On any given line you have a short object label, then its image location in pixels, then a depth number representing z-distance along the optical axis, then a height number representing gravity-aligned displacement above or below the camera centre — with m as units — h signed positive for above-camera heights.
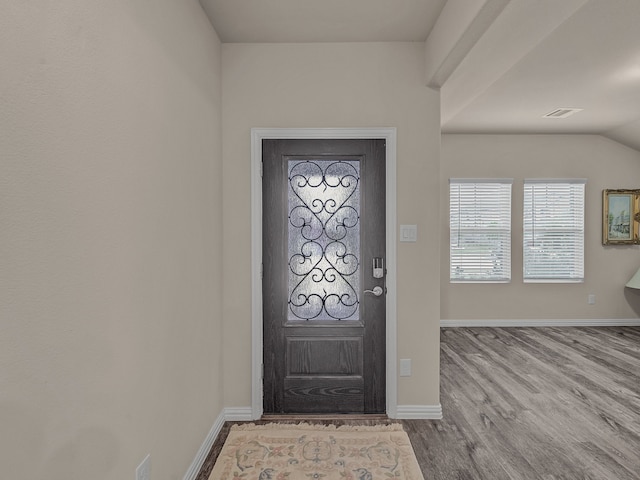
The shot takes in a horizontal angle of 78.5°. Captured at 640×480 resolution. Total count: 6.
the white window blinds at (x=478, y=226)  5.46 +0.08
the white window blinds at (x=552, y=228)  5.48 +0.05
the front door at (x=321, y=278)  2.83 -0.34
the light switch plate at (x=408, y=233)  2.80 -0.01
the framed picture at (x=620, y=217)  5.52 +0.20
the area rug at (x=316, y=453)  2.15 -1.33
